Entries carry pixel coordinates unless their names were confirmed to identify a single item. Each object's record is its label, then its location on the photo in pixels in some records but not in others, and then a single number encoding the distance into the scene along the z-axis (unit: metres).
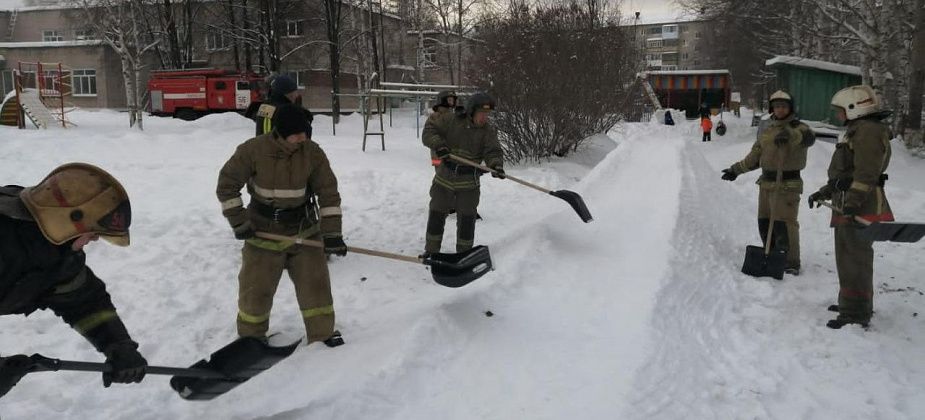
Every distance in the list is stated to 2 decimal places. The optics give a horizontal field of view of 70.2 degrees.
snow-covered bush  12.45
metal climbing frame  12.23
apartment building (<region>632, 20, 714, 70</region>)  83.50
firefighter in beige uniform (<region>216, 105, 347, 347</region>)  3.84
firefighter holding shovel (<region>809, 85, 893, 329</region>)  4.59
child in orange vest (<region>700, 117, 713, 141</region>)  20.81
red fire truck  24.45
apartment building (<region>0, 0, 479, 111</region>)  30.62
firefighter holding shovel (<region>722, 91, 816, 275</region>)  5.92
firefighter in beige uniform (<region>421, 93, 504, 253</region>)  6.11
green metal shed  17.62
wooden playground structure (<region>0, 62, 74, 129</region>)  15.94
